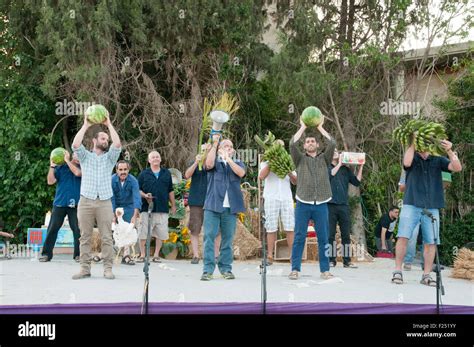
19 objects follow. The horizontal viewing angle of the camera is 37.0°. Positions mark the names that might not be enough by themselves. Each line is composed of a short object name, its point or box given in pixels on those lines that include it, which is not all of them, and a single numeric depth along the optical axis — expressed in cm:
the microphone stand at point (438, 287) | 569
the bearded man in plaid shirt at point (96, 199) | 737
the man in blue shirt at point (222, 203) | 750
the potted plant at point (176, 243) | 1064
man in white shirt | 910
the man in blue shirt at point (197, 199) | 941
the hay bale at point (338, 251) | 1047
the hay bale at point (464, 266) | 816
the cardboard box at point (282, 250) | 1051
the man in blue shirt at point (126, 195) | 927
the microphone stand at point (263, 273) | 555
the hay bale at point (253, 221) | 1142
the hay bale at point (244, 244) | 1052
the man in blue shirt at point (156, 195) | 962
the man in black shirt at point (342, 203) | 933
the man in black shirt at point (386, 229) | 1227
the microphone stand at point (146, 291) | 537
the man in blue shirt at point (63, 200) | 923
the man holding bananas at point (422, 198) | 736
